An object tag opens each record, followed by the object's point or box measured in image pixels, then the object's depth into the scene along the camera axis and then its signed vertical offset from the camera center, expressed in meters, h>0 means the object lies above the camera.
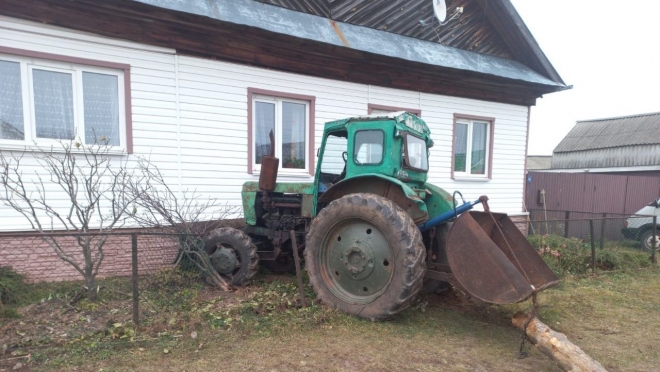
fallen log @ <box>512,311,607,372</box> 2.91 -1.58
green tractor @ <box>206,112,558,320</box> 3.59 -0.84
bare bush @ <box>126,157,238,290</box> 5.02 -0.94
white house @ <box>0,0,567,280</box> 5.51 +1.52
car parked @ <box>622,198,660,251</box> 8.98 -1.59
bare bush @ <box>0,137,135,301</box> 5.23 -0.43
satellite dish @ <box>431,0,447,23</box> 8.66 +3.68
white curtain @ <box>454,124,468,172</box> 9.34 +0.37
